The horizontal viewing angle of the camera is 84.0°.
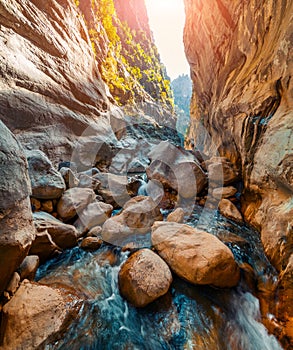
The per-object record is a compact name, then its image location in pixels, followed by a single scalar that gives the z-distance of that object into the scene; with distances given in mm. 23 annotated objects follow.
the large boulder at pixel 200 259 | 2273
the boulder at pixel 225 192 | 4985
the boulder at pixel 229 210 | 4211
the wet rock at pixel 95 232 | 3514
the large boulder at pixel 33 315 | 1541
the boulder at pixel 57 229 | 2842
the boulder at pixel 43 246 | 2636
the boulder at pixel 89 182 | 4898
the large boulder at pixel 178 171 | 5246
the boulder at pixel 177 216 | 4117
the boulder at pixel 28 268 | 2096
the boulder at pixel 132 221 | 3416
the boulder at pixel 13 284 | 1800
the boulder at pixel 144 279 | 2123
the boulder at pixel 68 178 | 4355
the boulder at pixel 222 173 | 5320
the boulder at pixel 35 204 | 3384
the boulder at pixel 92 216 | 3585
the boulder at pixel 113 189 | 4973
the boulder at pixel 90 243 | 3228
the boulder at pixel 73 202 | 3594
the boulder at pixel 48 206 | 3526
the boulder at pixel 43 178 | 3488
